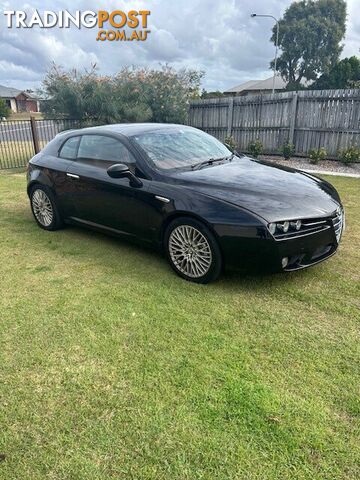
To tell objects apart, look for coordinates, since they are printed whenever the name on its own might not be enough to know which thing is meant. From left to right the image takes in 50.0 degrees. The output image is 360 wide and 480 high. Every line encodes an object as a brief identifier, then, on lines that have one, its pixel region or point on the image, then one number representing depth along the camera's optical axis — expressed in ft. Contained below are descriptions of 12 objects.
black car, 10.92
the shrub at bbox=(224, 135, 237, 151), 41.85
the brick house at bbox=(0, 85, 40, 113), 231.07
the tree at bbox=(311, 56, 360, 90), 118.93
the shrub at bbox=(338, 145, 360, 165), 34.50
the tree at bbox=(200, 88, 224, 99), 138.94
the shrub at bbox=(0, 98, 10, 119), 131.52
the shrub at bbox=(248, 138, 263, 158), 39.83
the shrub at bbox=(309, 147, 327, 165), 36.04
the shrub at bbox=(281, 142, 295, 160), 37.87
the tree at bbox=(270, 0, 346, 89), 176.24
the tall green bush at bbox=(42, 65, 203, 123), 41.68
